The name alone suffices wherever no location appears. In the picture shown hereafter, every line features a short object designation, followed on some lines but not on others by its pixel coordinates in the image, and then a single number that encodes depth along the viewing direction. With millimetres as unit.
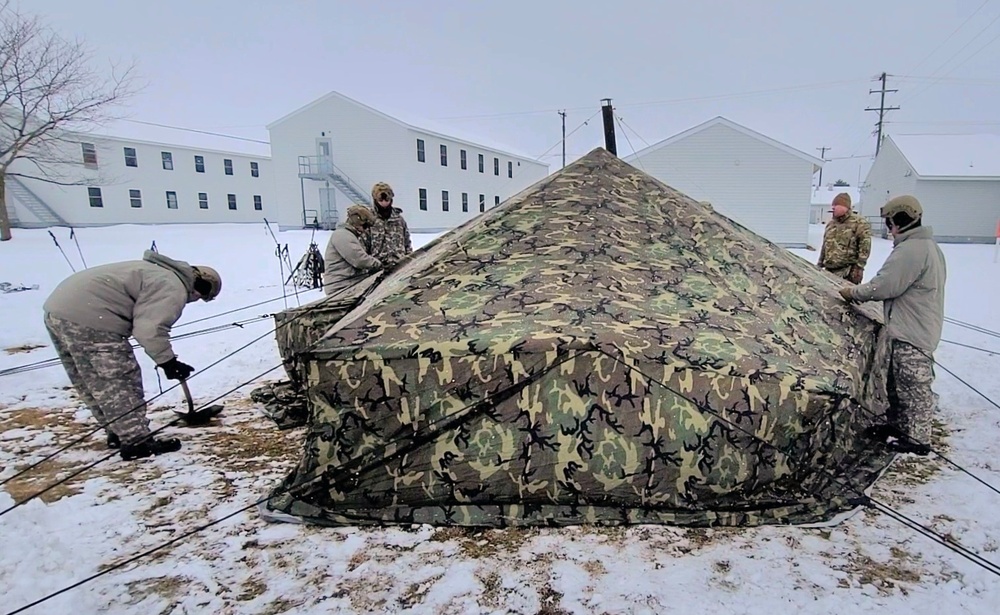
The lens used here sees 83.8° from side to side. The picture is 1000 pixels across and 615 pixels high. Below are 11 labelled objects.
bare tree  16500
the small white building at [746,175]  17906
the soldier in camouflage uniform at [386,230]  5320
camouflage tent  2805
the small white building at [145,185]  22125
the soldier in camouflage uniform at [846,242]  5434
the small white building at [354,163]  22062
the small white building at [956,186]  20641
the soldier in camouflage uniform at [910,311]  3471
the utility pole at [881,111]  32812
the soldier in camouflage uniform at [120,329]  3424
